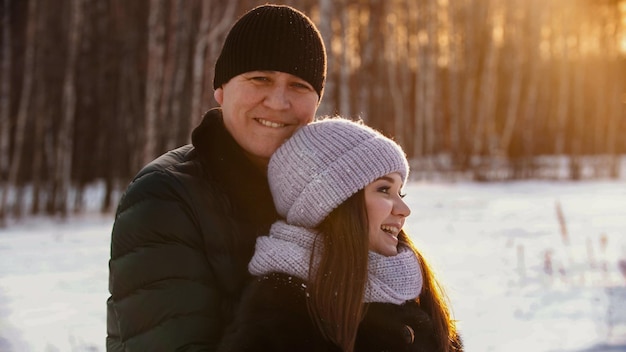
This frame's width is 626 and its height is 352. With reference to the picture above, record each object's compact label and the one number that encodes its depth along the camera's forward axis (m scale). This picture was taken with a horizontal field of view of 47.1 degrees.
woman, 1.87
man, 1.96
